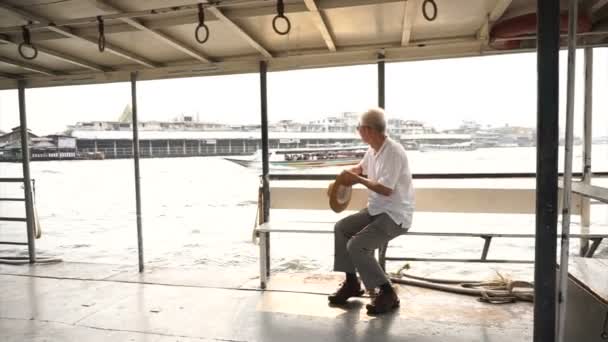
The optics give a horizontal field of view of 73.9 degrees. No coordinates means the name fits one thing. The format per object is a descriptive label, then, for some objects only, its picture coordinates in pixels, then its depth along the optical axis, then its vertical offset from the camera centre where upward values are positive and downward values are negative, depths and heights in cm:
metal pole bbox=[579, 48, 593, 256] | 341 +11
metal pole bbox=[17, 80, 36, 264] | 498 -28
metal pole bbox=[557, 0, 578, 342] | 169 -18
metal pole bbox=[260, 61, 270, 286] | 416 +3
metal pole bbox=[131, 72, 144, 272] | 449 -3
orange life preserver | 306 +92
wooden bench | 372 -55
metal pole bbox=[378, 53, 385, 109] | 390 +62
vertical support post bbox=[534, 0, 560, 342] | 164 -8
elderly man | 318 -53
